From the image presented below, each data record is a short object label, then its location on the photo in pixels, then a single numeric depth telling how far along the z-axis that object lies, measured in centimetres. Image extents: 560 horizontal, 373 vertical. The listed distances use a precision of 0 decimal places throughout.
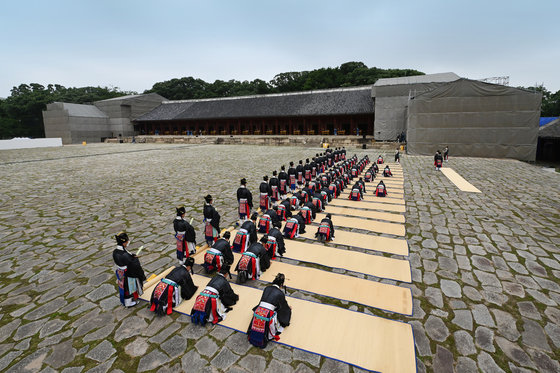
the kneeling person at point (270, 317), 380
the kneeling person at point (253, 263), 533
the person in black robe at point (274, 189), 1070
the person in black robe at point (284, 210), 859
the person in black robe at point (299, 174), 1355
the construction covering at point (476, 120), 2256
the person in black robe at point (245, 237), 652
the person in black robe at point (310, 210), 827
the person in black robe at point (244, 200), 824
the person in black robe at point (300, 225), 750
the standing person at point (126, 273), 455
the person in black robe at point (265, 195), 932
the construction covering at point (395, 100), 3147
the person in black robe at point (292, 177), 1291
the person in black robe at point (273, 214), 766
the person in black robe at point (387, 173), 1561
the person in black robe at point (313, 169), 1489
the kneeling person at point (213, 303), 416
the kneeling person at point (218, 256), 554
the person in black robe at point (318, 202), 941
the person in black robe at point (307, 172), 1391
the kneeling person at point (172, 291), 444
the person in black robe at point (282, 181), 1146
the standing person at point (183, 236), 583
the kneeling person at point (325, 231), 702
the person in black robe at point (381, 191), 1152
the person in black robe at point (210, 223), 664
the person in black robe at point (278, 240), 627
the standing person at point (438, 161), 1750
